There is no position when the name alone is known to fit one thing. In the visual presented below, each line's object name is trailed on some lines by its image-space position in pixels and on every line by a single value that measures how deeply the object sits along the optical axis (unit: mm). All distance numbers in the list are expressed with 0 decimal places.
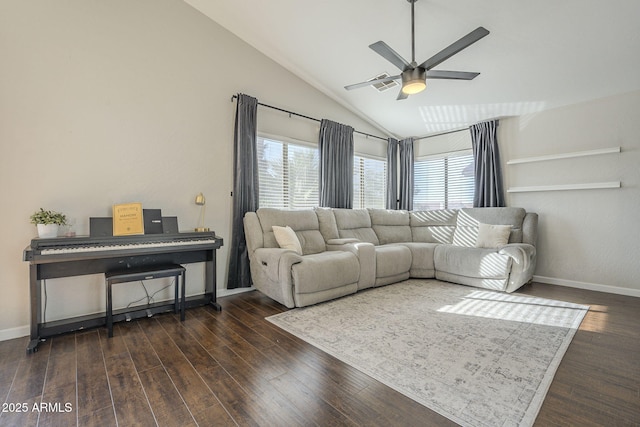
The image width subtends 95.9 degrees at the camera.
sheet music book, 2699
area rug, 1616
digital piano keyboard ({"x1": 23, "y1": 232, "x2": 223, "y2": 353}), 2252
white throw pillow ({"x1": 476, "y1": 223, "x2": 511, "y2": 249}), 3979
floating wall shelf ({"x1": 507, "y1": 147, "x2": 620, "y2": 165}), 3712
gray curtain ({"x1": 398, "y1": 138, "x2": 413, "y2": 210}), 5832
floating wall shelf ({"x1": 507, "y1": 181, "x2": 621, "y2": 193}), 3703
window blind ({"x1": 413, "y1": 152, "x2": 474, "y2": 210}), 5168
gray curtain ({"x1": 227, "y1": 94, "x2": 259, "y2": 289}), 3682
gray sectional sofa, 3123
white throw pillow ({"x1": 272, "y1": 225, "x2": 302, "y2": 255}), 3482
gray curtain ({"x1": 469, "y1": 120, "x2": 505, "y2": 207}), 4621
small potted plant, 2375
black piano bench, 2428
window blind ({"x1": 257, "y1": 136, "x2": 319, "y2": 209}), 4117
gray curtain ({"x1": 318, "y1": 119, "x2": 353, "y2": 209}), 4633
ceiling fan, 2437
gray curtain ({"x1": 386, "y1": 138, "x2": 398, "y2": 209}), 5914
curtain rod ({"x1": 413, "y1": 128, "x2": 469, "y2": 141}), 5169
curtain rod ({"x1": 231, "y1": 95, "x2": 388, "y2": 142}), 3862
